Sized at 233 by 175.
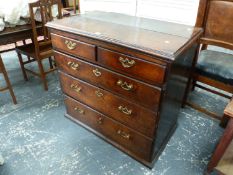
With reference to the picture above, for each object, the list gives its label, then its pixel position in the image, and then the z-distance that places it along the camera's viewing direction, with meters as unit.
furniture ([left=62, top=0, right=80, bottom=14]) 5.15
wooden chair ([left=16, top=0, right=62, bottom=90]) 1.90
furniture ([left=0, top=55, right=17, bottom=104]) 1.86
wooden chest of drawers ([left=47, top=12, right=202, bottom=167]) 1.09
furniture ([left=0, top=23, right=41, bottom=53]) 1.98
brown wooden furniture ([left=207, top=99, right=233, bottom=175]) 1.15
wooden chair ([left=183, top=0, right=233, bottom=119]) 1.58
